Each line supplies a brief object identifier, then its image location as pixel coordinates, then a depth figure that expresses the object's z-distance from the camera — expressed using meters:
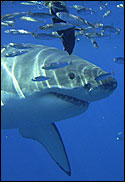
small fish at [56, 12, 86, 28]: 3.65
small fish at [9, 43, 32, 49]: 4.41
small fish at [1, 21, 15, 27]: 5.71
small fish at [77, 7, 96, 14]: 5.13
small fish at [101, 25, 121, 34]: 5.45
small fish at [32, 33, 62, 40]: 4.58
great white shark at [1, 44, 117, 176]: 3.21
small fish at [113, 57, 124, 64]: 5.81
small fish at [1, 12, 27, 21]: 4.45
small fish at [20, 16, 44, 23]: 5.76
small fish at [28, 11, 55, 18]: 3.80
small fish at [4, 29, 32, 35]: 5.23
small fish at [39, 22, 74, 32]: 3.63
